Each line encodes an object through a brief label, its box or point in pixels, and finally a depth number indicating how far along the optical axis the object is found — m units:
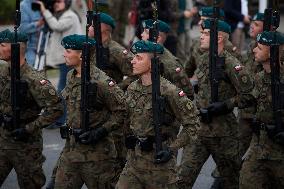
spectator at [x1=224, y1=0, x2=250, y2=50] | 31.02
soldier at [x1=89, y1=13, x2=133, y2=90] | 19.27
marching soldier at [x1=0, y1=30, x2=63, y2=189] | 16.66
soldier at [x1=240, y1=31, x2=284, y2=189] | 16.00
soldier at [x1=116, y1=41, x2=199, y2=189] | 14.77
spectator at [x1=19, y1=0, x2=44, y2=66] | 28.14
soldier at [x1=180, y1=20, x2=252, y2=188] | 17.78
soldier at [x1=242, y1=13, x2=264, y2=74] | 19.75
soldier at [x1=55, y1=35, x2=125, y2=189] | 15.82
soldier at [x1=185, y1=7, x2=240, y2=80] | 19.70
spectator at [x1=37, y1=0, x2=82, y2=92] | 26.19
